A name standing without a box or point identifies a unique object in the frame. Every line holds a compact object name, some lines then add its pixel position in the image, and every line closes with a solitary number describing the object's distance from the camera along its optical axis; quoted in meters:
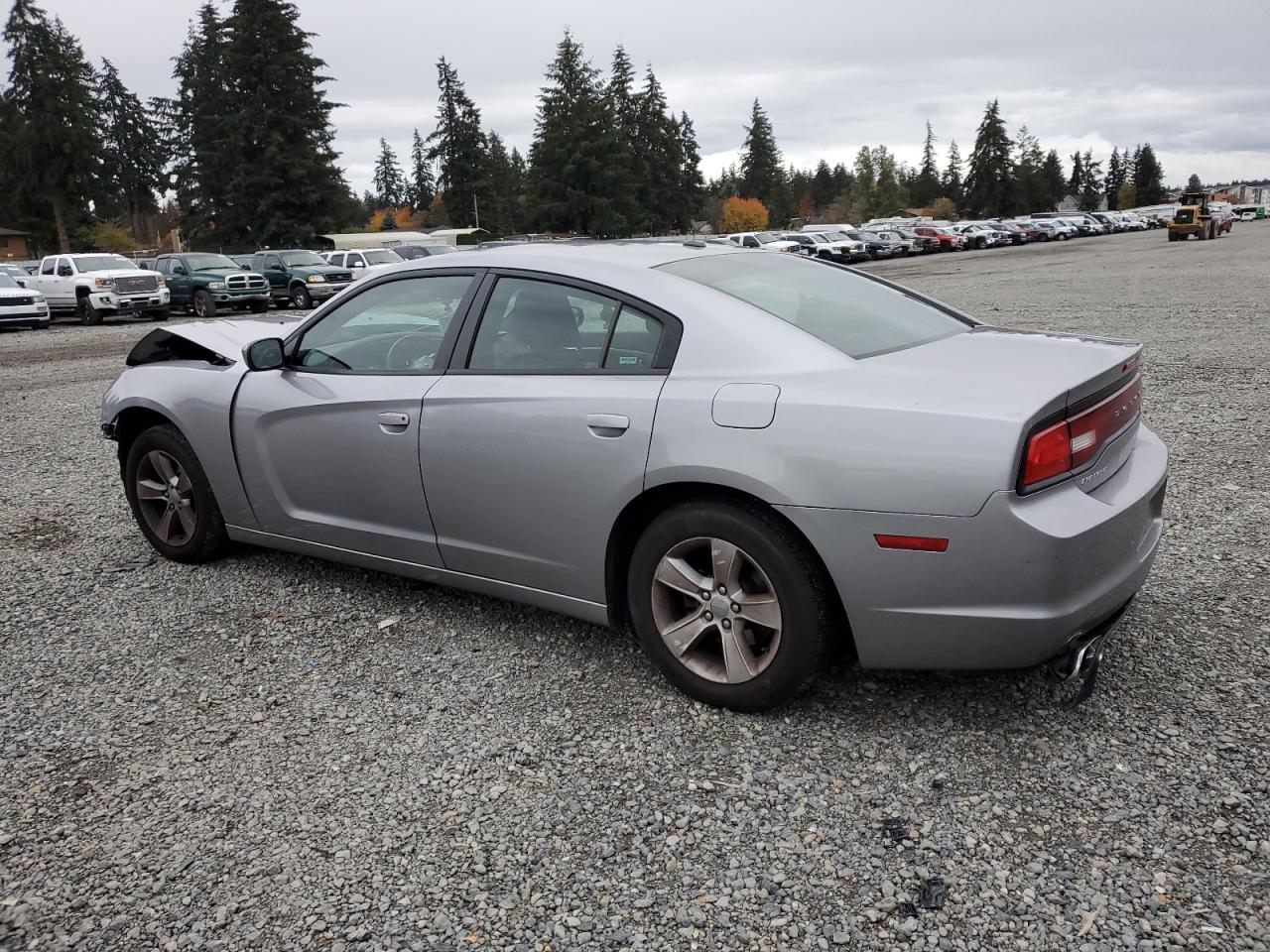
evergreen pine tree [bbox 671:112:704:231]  91.12
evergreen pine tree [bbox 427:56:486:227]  86.06
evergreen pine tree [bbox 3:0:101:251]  63.91
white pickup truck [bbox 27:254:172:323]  24.80
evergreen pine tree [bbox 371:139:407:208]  137.62
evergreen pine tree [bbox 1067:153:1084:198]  153.31
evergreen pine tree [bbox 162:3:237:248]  59.88
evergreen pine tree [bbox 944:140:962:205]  143.80
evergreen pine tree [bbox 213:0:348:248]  57.28
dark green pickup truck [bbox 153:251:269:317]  25.52
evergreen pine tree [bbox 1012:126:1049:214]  112.31
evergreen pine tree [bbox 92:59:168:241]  86.50
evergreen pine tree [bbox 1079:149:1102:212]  149.88
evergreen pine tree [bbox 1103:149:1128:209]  159.75
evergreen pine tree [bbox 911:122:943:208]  150.00
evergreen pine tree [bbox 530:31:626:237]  76.38
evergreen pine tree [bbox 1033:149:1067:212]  124.34
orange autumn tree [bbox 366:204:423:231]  112.21
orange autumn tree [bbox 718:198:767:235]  109.44
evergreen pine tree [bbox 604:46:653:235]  78.23
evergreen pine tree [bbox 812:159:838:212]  162.88
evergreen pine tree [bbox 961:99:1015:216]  111.00
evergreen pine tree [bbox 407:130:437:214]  115.06
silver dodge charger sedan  2.84
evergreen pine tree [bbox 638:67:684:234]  89.19
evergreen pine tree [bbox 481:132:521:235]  87.12
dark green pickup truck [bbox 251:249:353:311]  28.11
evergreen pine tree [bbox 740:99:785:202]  120.06
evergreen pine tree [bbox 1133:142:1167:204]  144.10
